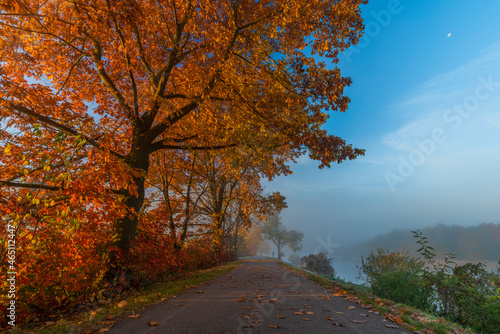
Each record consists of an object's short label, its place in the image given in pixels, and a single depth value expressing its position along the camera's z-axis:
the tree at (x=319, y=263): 27.50
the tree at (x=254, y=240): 72.52
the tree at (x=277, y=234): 74.44
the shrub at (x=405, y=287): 8.24
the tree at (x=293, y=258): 112.31
